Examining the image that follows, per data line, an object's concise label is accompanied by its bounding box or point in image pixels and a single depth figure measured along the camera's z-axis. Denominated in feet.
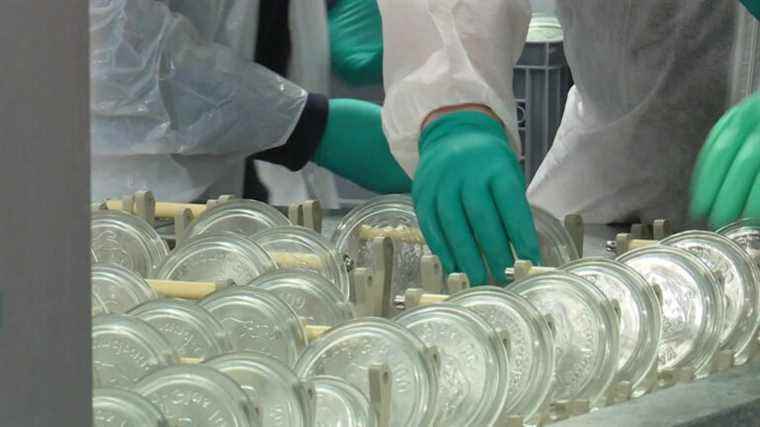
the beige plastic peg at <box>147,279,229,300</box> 9.02
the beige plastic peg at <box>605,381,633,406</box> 8.76
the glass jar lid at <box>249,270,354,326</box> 8.88
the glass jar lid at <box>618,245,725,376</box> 9.07
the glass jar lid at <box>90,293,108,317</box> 8.76
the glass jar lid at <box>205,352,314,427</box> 7.99
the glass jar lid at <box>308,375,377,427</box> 8.10
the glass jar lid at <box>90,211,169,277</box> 9.65
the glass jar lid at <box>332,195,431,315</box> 9.85
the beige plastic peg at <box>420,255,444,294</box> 9.44
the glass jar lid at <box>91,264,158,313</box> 8.84
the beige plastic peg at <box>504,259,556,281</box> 9.19
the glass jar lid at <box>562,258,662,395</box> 8.85
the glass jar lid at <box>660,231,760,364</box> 9.24
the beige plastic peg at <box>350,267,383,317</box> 9.32
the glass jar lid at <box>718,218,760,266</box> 9.82
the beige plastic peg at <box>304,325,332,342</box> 8.61
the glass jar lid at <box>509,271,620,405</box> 8.70
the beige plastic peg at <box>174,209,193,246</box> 10.20
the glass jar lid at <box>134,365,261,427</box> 7.88
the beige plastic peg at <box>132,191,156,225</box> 10.40
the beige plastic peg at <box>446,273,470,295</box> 9.21
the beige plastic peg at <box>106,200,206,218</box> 10.42
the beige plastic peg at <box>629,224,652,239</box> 10.30
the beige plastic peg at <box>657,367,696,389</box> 8.95
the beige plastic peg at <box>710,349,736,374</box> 9.11
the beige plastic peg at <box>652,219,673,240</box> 10.20
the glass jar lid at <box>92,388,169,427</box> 7.76
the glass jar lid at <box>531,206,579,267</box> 9.86
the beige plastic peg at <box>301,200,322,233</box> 10.26
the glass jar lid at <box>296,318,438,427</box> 8.26
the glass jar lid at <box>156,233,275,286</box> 9.28
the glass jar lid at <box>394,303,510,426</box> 8.39
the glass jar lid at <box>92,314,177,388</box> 8.23
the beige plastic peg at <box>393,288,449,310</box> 8.95
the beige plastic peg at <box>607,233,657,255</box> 9.87
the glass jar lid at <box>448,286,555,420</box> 8.55
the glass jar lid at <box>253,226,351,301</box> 9.45
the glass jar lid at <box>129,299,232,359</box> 8.43
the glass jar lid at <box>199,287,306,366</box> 8.52
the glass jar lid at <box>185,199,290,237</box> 10.02
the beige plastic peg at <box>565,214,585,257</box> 10.02
